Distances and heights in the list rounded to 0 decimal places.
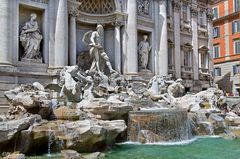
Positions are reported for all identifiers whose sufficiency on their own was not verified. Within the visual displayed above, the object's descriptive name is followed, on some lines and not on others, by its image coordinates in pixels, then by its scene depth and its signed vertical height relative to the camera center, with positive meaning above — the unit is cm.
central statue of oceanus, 1881 +202
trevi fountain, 1034 -124
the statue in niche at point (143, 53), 2233 +212
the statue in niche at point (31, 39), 1681 +240
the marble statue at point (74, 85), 1471 +2
